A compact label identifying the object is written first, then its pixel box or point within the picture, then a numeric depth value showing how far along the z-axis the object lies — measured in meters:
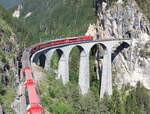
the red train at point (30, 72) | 34.59
